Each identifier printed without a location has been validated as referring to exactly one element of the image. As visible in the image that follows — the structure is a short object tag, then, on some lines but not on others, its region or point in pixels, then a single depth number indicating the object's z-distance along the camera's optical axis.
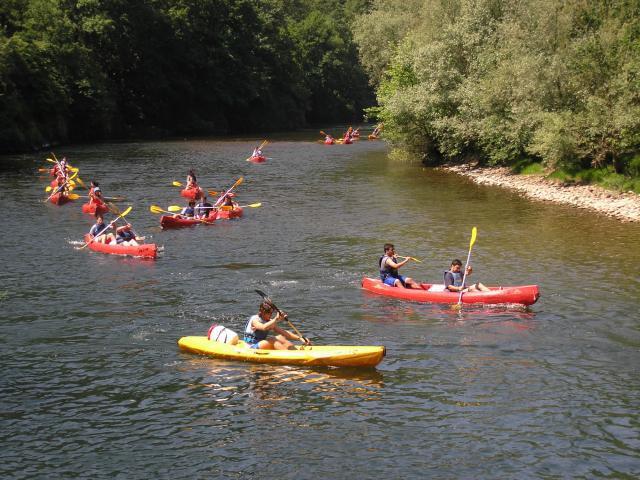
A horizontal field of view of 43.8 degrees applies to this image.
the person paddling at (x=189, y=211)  30.27
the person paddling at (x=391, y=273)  20.41
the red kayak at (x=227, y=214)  31.44
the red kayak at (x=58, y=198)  34.44
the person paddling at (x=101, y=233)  25.89
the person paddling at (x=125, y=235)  25.67
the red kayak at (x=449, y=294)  18.84
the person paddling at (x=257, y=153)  52.56
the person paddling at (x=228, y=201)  32.25
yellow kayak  15.34
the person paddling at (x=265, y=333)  16.02
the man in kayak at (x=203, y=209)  30.50
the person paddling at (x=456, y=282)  19.58
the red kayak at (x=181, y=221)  29.22
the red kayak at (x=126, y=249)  24.52
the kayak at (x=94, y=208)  31.48
